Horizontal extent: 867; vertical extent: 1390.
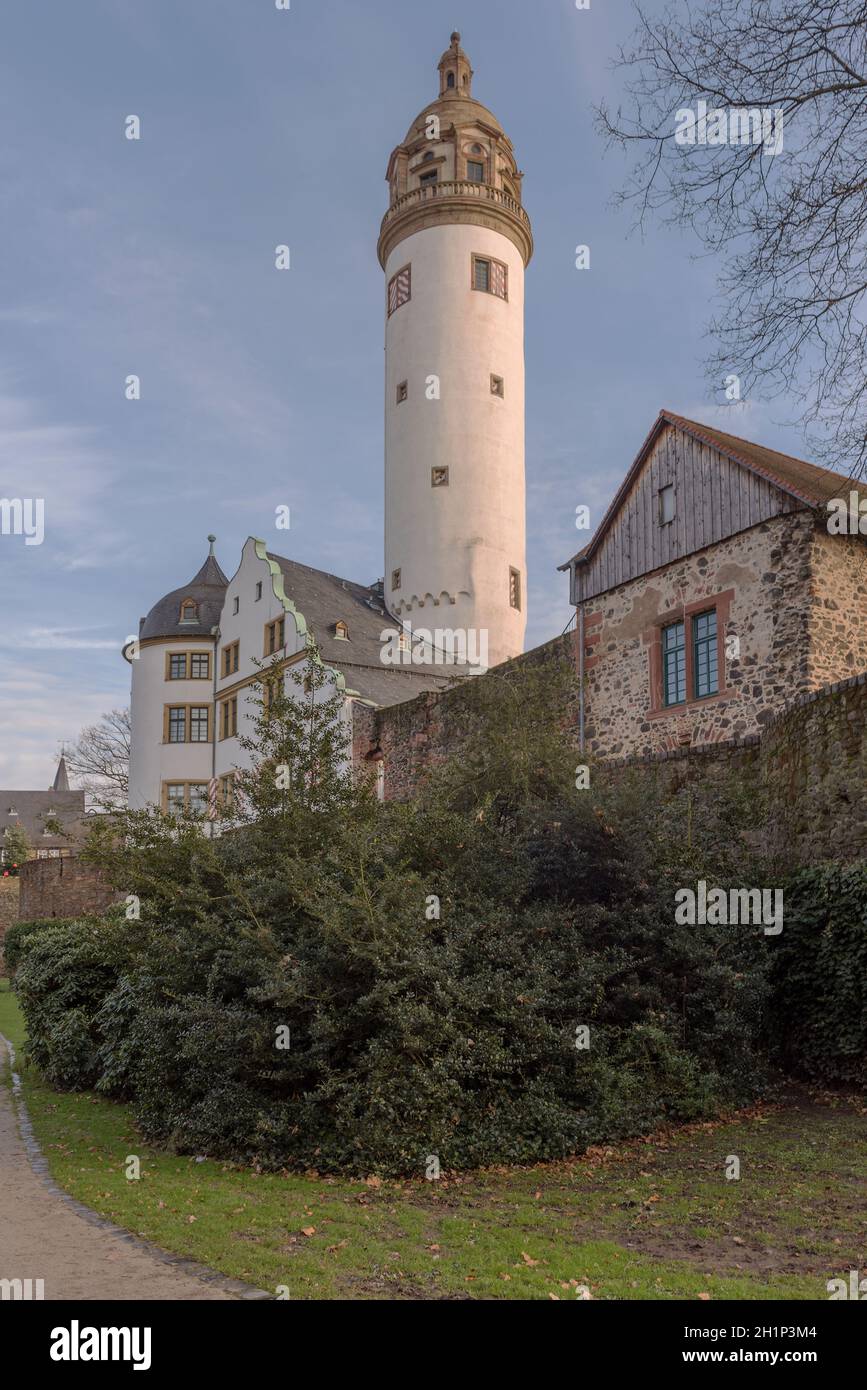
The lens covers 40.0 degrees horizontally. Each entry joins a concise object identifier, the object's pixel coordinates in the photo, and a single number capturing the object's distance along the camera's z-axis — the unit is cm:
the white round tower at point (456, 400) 3906
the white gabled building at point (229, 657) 3431
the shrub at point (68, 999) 1417
